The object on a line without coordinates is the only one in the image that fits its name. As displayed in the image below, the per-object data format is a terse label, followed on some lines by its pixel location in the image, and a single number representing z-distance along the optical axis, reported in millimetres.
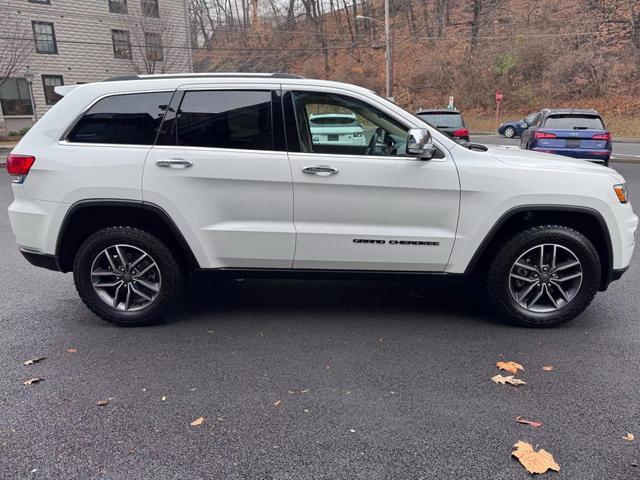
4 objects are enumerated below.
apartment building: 30891
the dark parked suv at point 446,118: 12457
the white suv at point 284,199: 3967
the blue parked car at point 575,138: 11914
